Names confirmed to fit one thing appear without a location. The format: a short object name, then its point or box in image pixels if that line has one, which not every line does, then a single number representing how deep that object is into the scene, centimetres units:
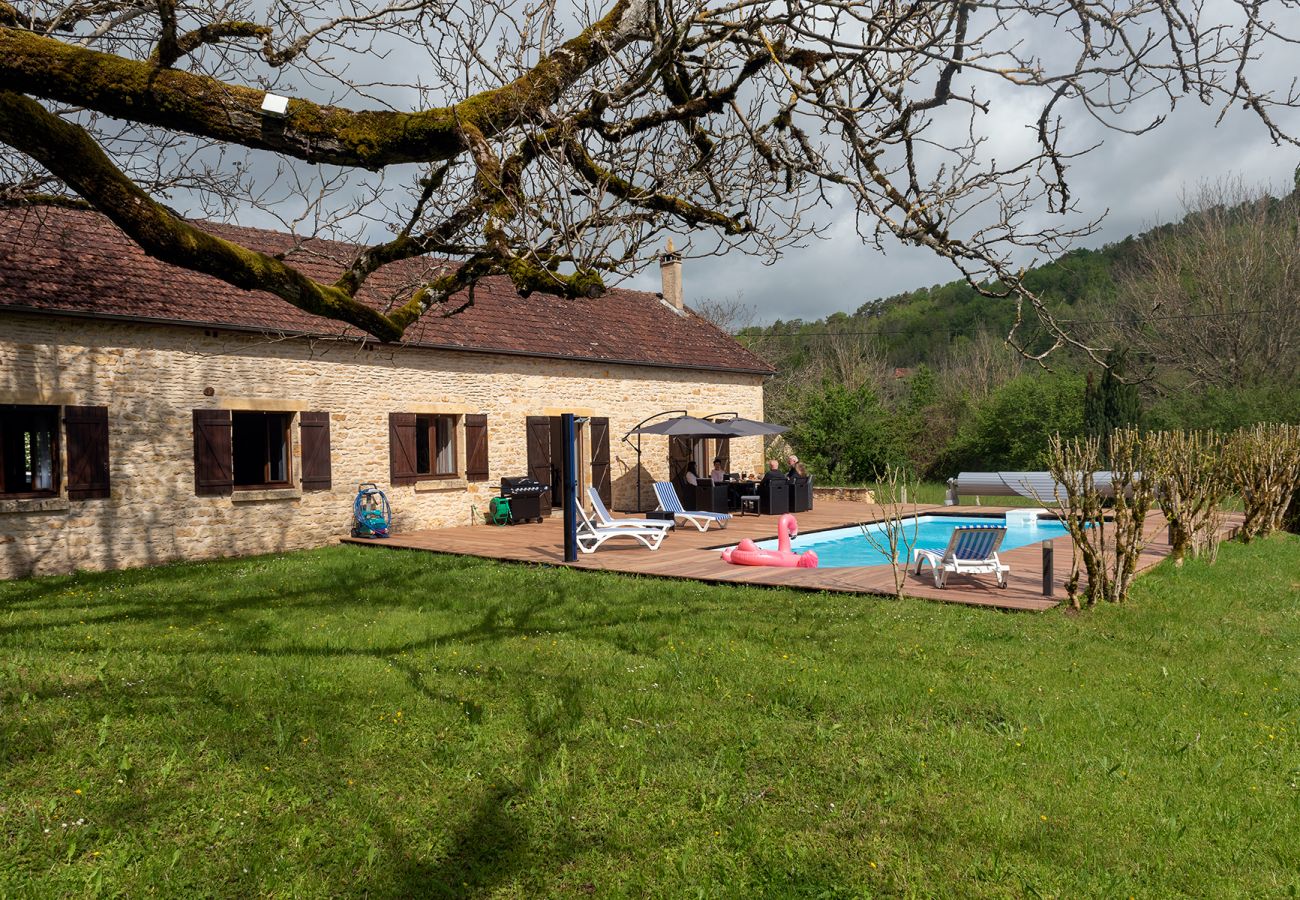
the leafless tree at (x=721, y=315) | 4147
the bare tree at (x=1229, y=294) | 2488
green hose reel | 1537
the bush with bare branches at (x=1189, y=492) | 959
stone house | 1079
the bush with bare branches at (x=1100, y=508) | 726
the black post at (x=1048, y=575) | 816
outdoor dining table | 1740
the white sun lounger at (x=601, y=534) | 1171
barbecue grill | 1545
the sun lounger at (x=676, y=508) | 1403
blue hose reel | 1359
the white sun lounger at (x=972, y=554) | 880
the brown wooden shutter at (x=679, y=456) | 1915
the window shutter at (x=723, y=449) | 2016
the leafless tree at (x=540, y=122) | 395
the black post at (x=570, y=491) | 1017
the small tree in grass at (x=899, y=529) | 816
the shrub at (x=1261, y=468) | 1222
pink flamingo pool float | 1054
